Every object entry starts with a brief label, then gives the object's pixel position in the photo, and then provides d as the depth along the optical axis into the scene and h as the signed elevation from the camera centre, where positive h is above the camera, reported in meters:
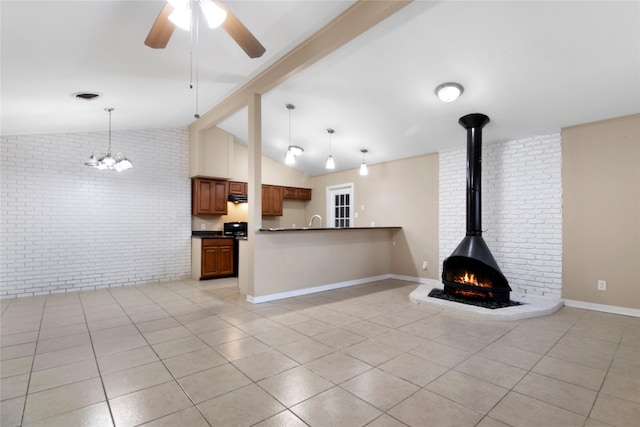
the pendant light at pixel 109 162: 4.46 +0.81
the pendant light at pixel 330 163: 5.31 +0.91
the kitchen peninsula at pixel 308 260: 4.31 -0.71
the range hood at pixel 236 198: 6.68 +0.40
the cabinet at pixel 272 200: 7.31 +0.40
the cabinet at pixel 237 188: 6.73 +0.63
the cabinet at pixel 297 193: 7.71 +0.58
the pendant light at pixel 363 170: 5.71 +0.86
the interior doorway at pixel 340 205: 7.20 +0.26
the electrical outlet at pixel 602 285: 3.82 -0.87
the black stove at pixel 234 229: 6.56 -0.27
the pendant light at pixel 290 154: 4.90 +1.00
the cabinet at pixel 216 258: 6.00 -0.84
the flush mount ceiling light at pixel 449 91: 3.58 +1.46
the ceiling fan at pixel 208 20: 1.77 +1.24
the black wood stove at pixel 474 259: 3.88 -0.56
